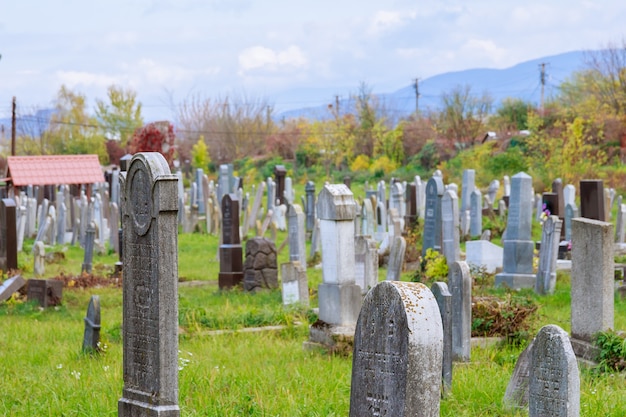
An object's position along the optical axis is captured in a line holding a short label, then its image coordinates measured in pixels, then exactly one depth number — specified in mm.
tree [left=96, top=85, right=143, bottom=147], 71062
